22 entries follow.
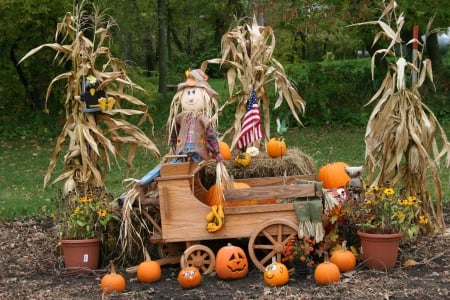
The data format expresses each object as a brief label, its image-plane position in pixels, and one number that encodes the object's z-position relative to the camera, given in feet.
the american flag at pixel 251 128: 22.16
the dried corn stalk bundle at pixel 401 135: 19.71
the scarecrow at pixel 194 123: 18.72
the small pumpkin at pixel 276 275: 16.58
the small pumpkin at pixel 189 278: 16.79
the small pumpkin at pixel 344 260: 17.37
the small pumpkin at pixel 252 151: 22.06
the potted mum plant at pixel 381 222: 17.38
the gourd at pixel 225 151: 21.74
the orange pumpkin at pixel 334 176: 21.33
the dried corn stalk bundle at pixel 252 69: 23.44
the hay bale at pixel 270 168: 21.29
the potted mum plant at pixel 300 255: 17.21
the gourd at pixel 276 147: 21.47
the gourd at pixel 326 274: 16.43
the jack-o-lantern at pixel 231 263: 17.24
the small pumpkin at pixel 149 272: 17.56
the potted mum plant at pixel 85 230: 18.86
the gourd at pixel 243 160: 21.24
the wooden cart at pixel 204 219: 17.89
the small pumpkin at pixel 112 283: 16.63
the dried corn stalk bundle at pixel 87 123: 20.77
